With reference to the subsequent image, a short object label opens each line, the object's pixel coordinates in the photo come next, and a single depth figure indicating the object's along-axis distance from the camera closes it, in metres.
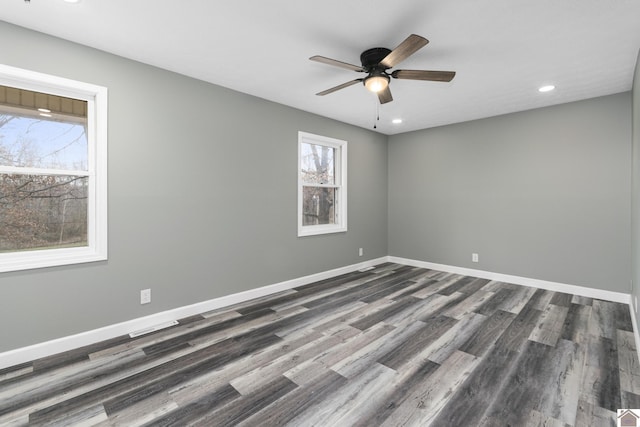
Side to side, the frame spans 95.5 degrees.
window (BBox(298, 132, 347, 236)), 4.41
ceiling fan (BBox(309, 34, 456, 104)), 2.27
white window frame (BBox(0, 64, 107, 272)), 2.43
